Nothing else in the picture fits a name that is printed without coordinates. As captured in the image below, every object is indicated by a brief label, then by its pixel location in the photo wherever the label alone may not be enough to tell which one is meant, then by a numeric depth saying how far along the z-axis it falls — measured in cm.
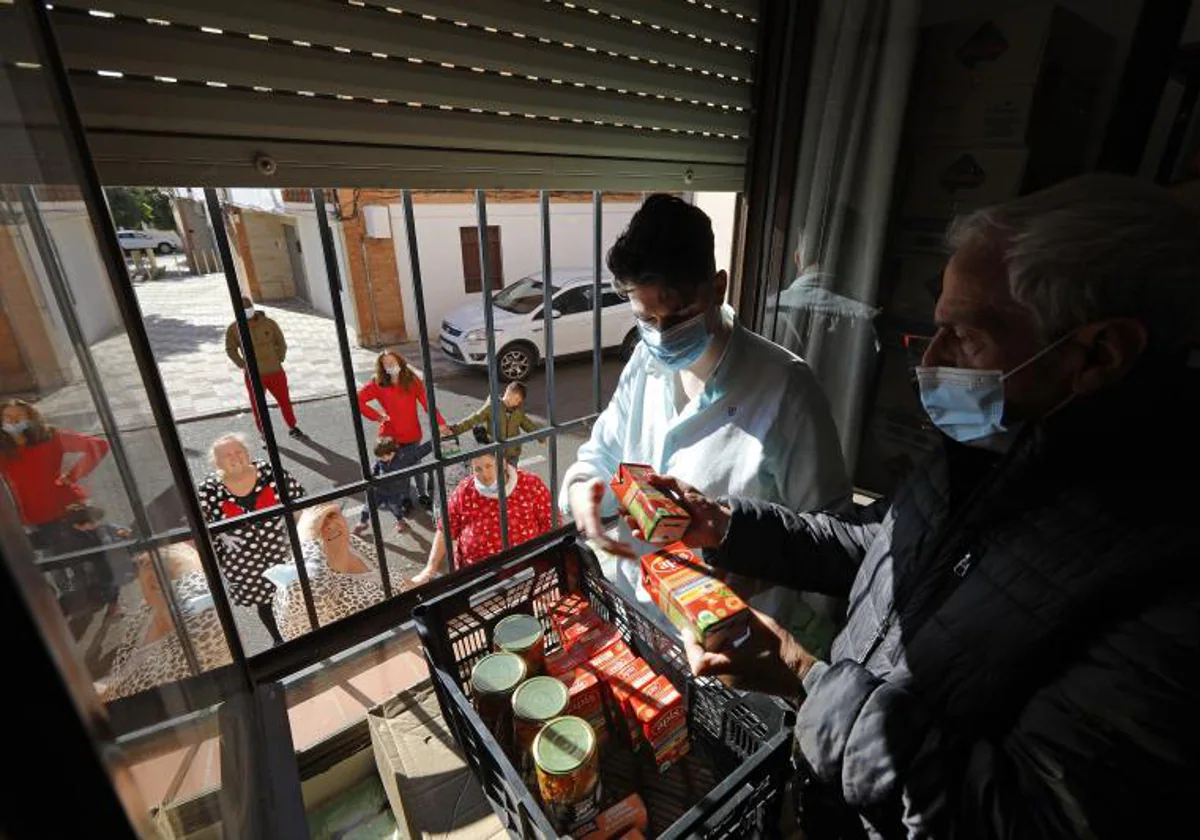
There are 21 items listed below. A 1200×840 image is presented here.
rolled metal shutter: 92
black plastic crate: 91
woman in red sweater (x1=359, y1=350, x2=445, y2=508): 446
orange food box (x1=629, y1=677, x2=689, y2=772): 114
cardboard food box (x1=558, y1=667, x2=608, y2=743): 119
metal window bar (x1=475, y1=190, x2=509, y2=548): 159
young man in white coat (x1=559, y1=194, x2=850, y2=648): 139
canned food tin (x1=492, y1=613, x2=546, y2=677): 126
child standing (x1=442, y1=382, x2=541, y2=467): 343
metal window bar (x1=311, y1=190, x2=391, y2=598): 129
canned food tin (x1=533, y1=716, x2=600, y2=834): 96
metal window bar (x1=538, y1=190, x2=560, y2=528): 171
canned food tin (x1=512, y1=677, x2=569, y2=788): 109
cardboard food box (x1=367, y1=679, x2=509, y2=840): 120
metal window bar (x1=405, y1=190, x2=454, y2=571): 143
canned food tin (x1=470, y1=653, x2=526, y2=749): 114
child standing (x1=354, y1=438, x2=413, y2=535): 473
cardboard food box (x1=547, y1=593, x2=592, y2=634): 145
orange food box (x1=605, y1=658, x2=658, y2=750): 118
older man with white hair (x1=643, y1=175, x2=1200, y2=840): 62
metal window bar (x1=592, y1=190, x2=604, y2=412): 183
